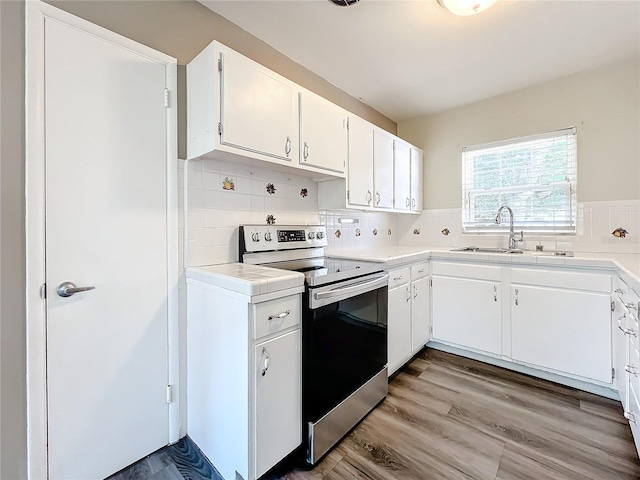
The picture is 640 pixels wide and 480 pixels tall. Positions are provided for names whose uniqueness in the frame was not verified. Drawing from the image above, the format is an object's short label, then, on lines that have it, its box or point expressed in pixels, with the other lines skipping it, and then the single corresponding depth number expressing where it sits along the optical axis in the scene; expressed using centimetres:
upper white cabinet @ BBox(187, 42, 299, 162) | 144
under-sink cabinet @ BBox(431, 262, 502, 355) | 238
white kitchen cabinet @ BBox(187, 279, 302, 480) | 122
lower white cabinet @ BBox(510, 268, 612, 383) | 196
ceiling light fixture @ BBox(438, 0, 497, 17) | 157
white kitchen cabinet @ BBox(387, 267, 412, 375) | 215
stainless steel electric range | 143
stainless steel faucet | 272
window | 257
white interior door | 124
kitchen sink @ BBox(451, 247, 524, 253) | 263
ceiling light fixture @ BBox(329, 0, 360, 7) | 164
